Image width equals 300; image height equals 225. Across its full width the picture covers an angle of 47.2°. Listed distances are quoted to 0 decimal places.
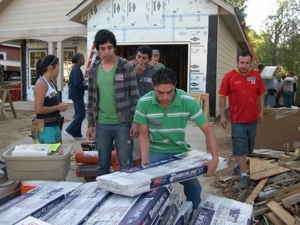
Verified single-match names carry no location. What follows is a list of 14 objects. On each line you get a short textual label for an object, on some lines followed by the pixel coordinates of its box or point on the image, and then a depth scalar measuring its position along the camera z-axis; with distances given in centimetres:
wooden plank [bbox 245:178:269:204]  411
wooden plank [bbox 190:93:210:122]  993
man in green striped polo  276
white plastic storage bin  333
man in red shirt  467
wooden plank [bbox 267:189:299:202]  389
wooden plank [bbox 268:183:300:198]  409
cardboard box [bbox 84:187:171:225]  203
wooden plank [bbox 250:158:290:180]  485
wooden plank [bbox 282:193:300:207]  364
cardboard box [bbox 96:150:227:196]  228
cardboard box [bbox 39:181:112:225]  212
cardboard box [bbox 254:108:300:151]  676
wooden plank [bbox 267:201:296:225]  340
